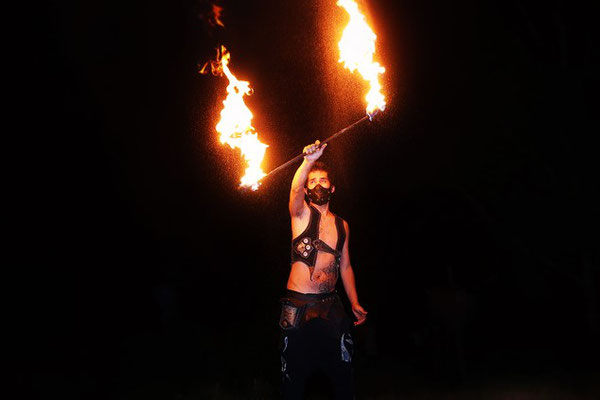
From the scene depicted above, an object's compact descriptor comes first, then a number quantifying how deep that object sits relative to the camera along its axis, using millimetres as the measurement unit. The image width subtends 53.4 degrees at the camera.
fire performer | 4516
